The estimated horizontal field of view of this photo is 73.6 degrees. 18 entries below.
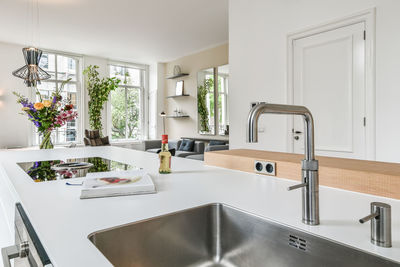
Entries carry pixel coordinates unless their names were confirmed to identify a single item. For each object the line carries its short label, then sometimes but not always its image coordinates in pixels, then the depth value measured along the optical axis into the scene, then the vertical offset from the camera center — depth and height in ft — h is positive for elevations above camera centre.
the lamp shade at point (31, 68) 10.04 +2.40
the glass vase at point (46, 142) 7.70 -0.34
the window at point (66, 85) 21.02 +3.84
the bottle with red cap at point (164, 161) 4.21 -0.50
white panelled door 8.19 +1.36
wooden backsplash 2.79 -0.51
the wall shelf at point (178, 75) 22.85 +4.75
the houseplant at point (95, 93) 22.02 +3.06
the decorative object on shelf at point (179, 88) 23.43 +3.71
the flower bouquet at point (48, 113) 7.18 +0.48
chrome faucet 2.07 -0.33
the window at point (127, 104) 24.64 +2.47
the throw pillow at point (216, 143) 18.53 -0.94
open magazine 2.95 -0.64
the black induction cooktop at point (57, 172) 4.13 -0.67
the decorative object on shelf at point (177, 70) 23.70 +5.33
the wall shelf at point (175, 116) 23.05 +1.18
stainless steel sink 1.96 -0.94
